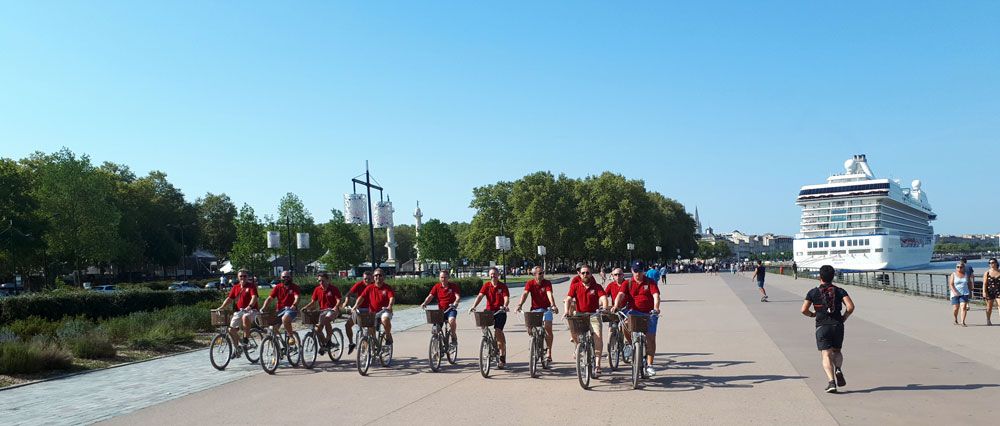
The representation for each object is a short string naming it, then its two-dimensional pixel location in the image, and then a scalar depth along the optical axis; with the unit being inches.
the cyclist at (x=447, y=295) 442.3
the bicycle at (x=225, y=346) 462.0
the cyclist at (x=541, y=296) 422.6
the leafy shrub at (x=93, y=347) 510.9
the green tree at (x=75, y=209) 2233.0
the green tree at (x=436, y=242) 3174.2
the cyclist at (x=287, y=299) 458.0
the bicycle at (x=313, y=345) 466.6
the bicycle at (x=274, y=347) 437.1
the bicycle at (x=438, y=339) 422.0
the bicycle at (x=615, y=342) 412.5
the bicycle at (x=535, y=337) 391.5
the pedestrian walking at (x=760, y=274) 1112.1
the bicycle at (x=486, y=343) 400.5
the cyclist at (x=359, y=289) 471.5
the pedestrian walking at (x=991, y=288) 591.5
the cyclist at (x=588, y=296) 397.7
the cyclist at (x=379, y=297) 452.4
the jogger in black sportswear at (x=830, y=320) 316.8
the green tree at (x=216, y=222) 3811.5
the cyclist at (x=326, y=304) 476.2
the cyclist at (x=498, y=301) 431.5
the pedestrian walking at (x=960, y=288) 603.8
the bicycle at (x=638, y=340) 348.2
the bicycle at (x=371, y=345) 421.7
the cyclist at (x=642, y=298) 382.3
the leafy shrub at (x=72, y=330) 540.1
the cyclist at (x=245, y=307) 460.8
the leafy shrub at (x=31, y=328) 557.6
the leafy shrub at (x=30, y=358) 442.0
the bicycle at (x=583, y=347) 352.5
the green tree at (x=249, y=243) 2677.4
